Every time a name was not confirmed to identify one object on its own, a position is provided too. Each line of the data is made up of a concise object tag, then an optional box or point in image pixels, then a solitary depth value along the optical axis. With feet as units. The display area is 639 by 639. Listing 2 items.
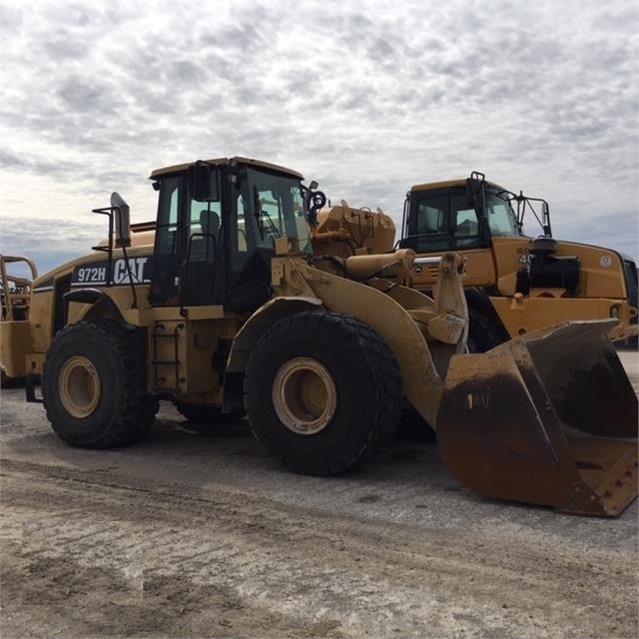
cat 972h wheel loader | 15.72
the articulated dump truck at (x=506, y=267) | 28.89
